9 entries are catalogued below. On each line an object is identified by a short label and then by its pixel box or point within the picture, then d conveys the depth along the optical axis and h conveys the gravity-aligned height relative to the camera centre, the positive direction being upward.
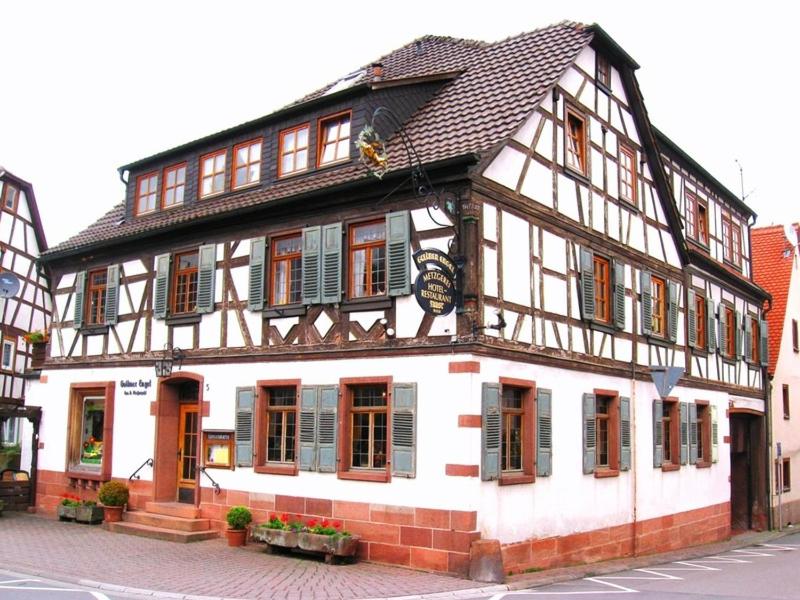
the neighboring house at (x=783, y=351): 27.89 +2.30
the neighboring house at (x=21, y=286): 31.11 +4.49
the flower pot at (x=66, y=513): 19.03 -2.19
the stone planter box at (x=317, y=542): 13.78 -2.03
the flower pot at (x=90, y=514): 18.61 -2.17
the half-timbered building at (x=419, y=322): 13.84 +1.73
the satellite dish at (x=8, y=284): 24.80 +3.47
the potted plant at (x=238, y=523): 15.63 -1.93
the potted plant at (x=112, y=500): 18.12 -1.81
